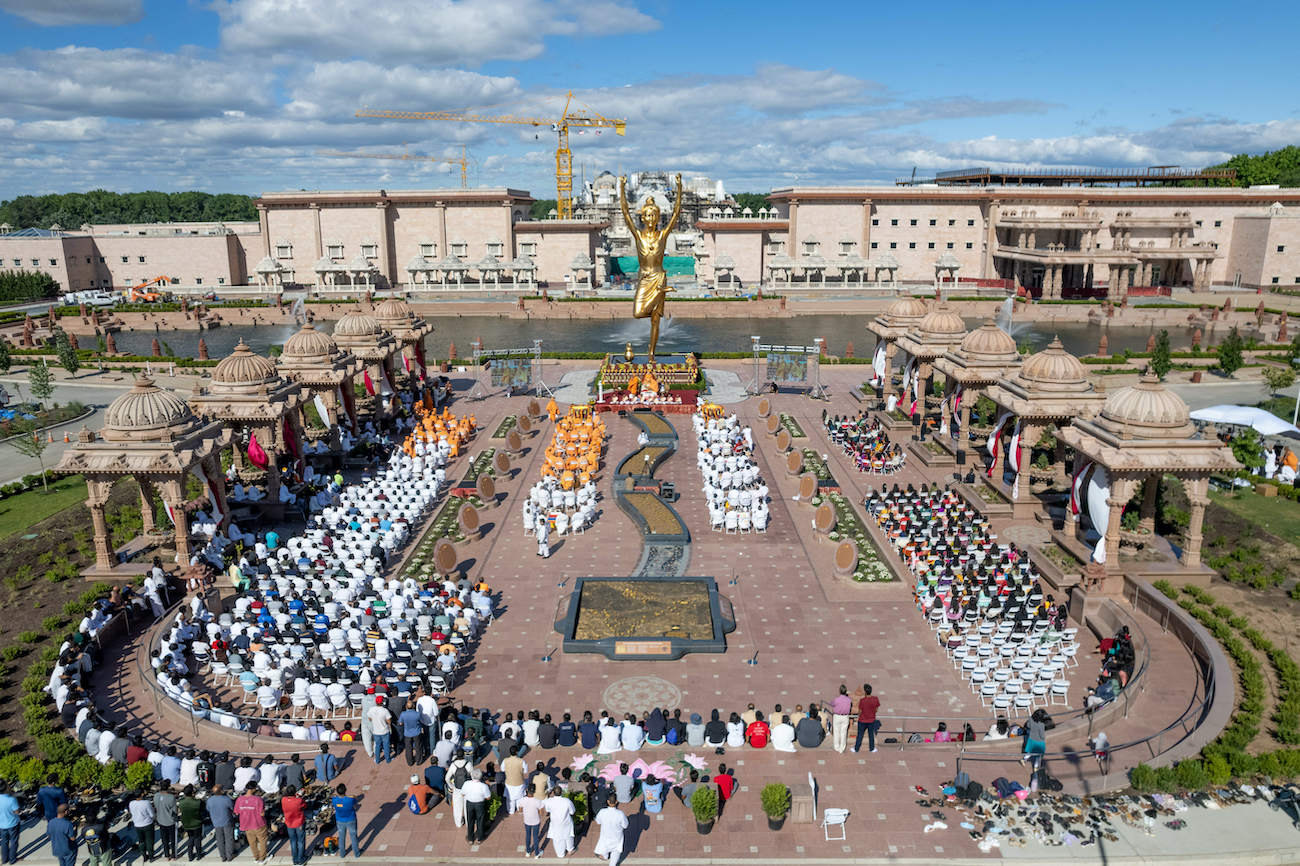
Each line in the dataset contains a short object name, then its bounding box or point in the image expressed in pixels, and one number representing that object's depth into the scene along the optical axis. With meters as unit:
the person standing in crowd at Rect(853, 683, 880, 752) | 15.25
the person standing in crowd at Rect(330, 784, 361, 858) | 12.70
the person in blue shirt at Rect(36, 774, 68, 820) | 13.07
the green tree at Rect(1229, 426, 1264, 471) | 28.80
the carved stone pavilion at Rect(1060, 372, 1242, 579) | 21.00
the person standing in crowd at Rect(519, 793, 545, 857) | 12.88
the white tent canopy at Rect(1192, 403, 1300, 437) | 30.05
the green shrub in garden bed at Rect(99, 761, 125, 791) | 14.02
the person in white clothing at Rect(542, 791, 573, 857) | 12.80
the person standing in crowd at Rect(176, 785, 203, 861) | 12.73
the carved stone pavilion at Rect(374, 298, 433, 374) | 42.34
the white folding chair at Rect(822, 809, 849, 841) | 13.29
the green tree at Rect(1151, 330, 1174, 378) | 45.41
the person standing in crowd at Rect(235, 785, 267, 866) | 12.57
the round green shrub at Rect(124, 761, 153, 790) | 13.78
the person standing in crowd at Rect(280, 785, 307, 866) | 12.60
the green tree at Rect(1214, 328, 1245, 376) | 46.06
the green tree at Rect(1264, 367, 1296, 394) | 39.00
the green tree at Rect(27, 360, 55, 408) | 40.50
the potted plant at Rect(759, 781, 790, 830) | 13.16
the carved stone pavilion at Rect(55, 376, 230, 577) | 22.48
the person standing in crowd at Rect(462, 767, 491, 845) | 13.09
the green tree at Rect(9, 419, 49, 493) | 30.97
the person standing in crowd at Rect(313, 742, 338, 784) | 14.19
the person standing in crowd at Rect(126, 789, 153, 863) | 12.63
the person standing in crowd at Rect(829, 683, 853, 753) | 15.17
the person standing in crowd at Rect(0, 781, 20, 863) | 12.66
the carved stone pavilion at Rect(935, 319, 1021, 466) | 30.84
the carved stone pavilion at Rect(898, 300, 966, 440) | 35.19
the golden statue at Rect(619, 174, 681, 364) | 41.66
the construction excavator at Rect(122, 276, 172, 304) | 83.88
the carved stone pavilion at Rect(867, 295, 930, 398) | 39.94
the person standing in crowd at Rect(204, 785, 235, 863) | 12.68
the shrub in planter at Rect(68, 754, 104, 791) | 14.09
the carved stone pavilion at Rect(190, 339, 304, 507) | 28.03
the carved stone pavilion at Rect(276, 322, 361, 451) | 32.84
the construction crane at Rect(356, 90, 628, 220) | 136.38
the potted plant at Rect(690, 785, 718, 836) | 13.11
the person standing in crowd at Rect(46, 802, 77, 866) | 12.29
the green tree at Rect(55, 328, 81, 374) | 50.56
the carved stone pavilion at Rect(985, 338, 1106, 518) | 26.02
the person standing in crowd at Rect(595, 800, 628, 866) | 12.60
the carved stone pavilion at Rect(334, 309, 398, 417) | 37.69
